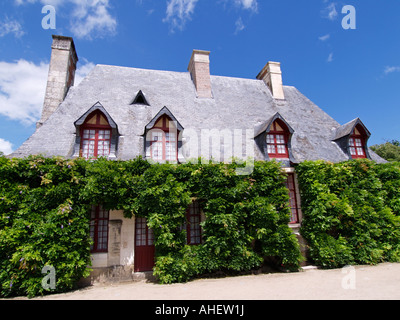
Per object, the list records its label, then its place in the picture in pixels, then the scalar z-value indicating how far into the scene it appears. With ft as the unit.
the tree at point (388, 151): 73.74
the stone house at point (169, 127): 24.72
